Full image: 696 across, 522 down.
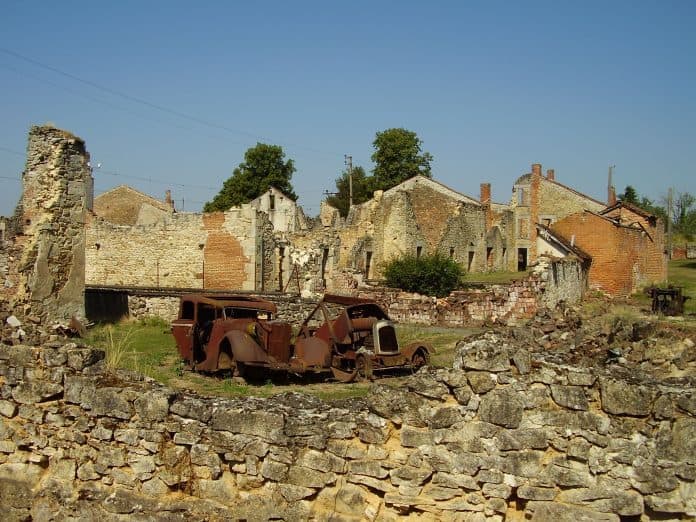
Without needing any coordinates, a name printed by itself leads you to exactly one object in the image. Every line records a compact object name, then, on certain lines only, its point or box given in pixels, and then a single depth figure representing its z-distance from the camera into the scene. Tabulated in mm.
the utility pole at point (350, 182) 59312
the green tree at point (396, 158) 60844
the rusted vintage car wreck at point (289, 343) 11781
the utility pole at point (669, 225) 44969
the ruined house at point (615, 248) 28125
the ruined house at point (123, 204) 51125
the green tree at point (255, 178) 59781
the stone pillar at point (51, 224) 16328
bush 24734
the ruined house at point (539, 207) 46938
